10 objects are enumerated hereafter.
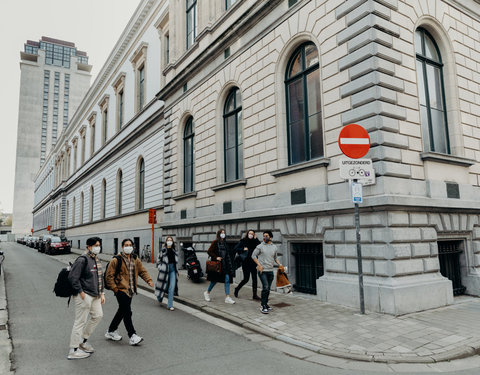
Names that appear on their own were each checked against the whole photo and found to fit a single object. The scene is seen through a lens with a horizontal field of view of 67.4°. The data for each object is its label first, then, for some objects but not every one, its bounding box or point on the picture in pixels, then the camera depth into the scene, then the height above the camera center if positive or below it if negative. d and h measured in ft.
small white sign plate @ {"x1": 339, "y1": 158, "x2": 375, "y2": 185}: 23.25 +3.85
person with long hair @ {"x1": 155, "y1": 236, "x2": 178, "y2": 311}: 29.22 -2.88
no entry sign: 23.63 +5.80
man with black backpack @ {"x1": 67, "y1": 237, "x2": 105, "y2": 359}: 17.08 -2.86
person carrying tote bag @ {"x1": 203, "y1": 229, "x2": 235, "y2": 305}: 28.94 -2.51
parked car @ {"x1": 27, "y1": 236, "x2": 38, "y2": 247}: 148.11 -1.48
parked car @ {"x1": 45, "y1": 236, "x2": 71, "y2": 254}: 92.32 -2.19
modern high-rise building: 325.21 +113.49
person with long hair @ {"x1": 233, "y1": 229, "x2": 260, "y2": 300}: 30.04 -1.90
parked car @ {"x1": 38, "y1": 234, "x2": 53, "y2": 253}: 101.55 -1.52
